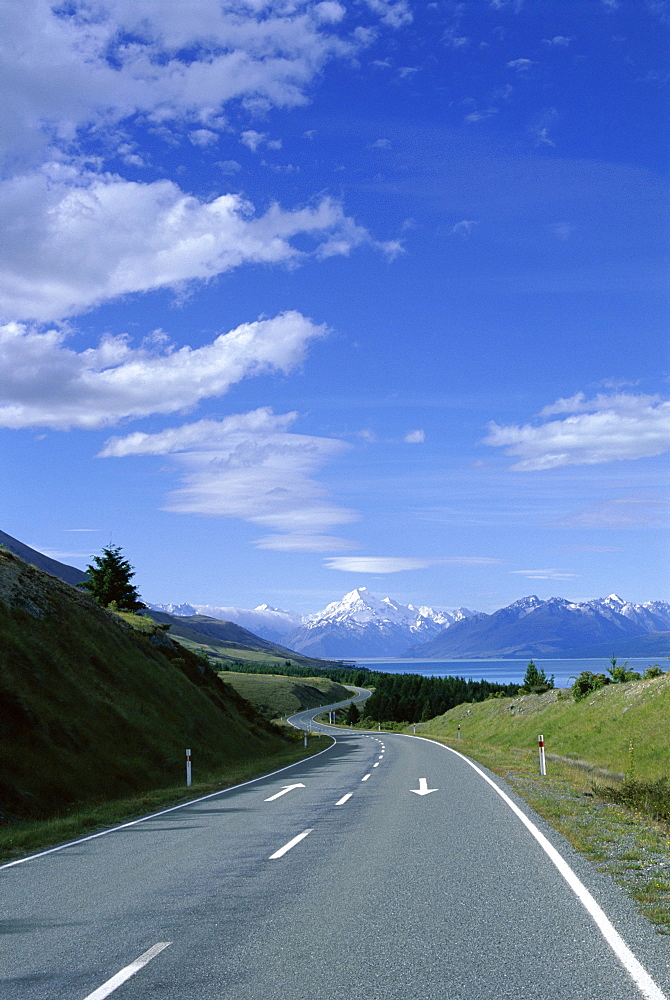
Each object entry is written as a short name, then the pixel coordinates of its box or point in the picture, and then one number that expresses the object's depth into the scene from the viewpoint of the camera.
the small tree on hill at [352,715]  133.12
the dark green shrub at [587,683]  46.19
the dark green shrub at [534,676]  84.22
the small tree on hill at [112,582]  53.91
